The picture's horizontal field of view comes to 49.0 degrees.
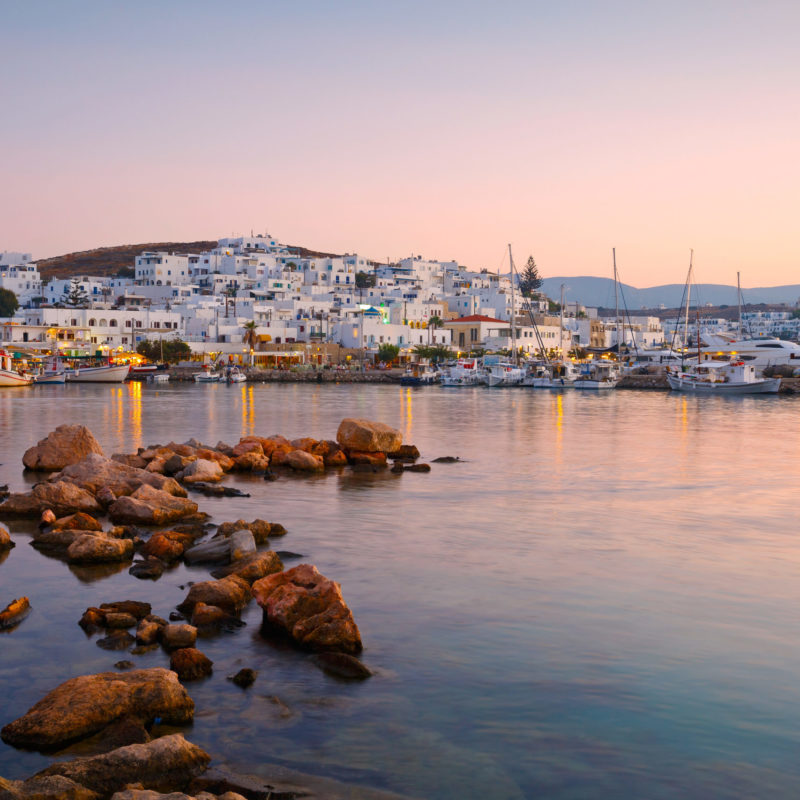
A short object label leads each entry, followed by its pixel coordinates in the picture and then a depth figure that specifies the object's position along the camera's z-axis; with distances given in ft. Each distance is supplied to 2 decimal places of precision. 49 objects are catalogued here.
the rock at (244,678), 32.53
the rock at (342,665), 33.76
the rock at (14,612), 38.96
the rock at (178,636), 35.47
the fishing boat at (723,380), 284.20
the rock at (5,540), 53.11
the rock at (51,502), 62.34
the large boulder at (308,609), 36.22
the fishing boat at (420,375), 349.39
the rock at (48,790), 22.54
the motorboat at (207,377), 346.95
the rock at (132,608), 39.22
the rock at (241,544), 47.83
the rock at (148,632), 35.91
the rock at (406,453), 101.71
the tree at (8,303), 466.29
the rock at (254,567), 44.27
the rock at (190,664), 32.83
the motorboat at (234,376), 342.23
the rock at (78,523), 55.93
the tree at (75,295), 465.47
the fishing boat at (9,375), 291.17
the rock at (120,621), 38.09
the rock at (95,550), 49.21
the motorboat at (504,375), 333.21
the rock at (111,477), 67.15
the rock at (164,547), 50.03
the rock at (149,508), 59.82
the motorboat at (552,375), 325.01
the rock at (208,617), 38.34
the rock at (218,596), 40.45
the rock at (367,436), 96.99
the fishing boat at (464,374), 339.77
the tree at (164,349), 381.40
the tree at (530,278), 613.93
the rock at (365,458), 93.76
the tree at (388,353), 404.57
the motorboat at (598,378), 315.58
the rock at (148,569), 46.75
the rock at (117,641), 35.99
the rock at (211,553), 49.01
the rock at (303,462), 88.94
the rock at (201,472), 77.97
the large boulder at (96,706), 27.81
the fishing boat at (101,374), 330.34
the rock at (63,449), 86.28
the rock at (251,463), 89.45
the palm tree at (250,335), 398.62
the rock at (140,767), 24.27
